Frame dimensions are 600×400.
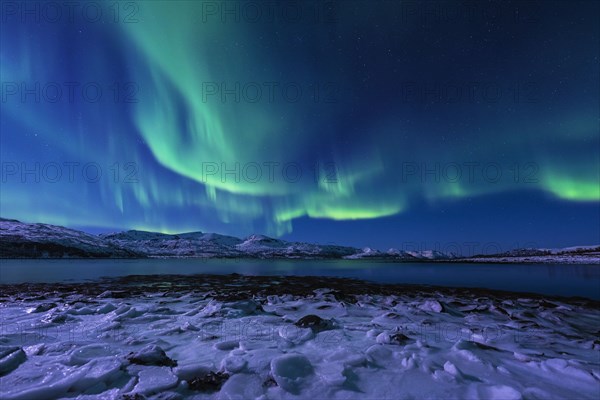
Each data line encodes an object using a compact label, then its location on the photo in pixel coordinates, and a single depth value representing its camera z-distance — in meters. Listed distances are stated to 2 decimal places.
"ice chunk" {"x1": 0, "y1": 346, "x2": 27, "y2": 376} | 5.31
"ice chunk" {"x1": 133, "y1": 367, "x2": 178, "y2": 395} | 4.77
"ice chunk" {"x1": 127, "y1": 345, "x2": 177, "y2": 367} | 5.80
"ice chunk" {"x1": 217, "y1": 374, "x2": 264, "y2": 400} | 4.67
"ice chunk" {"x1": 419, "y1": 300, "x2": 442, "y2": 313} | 12.50
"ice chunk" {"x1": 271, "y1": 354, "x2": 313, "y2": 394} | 5.07
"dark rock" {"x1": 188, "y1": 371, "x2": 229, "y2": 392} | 4.91
